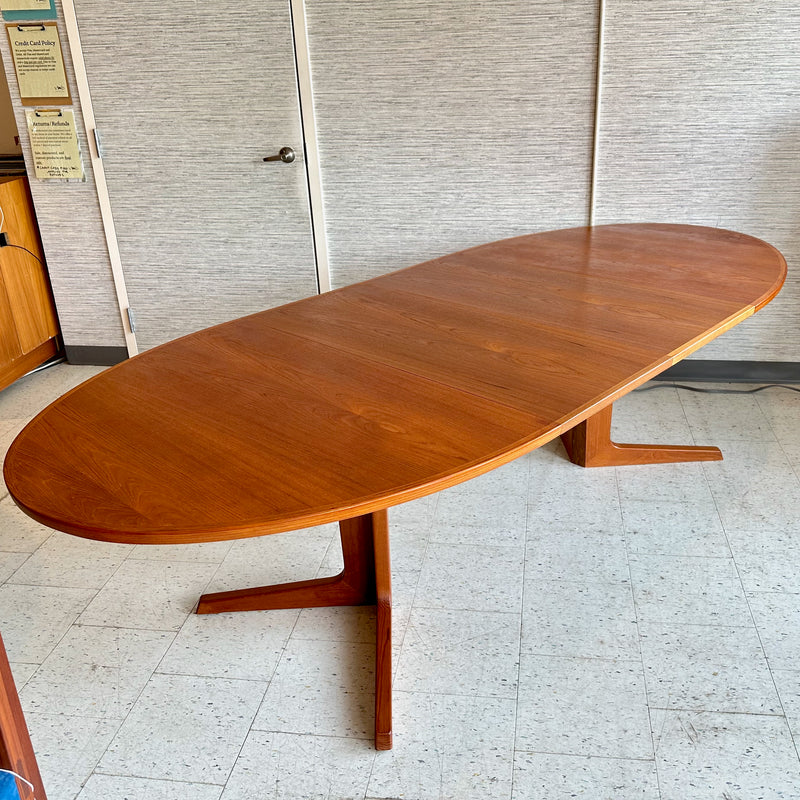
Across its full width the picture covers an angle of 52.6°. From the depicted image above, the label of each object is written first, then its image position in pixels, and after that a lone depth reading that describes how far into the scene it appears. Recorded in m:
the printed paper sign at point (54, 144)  3.48
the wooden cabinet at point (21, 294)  3.57
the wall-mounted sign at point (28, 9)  3.30
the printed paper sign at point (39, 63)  3.35
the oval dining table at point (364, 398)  1.32
